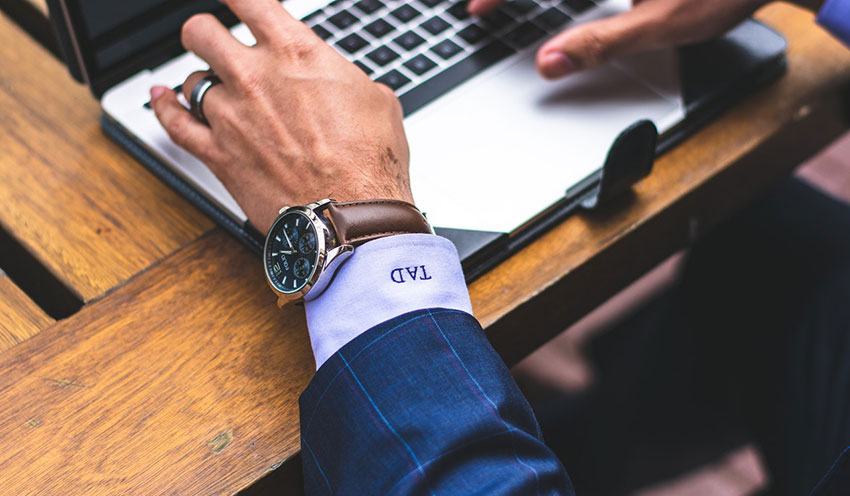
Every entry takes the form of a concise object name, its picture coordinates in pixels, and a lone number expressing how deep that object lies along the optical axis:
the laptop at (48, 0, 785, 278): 0.56
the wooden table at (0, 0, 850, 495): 0.46
